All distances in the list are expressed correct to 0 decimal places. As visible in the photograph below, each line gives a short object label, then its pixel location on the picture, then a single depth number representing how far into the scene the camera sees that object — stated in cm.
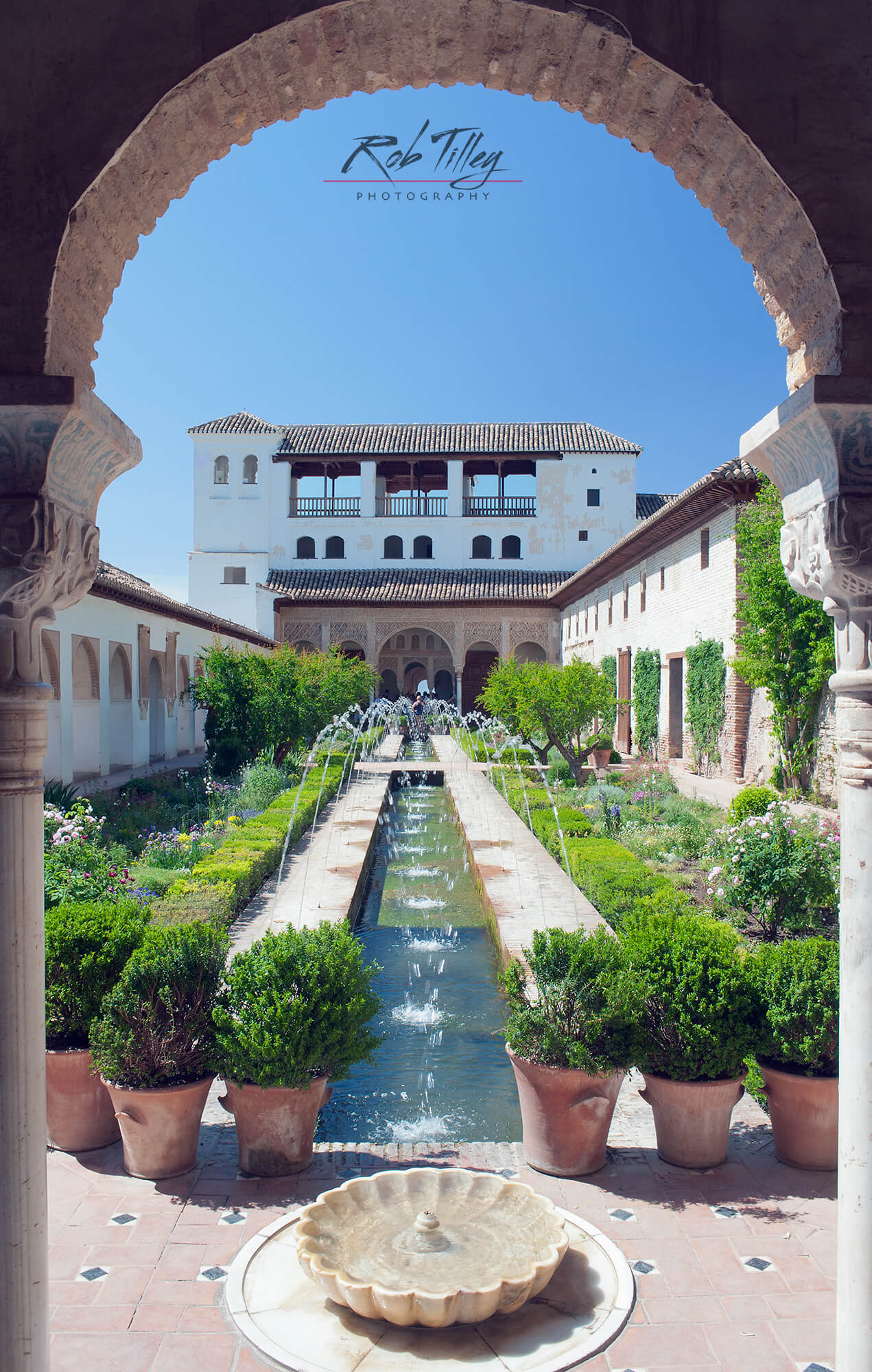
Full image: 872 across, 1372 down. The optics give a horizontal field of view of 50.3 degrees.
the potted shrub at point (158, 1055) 356
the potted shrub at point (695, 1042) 358
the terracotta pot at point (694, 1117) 361
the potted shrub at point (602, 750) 1941
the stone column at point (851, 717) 227
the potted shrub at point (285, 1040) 352
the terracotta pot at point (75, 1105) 376
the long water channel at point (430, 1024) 480
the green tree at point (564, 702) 1598
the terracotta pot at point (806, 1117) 358
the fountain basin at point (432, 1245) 260
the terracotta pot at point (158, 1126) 354
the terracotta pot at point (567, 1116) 357
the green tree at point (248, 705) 1653
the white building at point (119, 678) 1360
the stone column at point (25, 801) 222
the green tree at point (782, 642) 1228
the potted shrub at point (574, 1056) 357
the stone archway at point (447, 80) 235
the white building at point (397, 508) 3606
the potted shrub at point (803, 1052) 357
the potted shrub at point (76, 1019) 377
